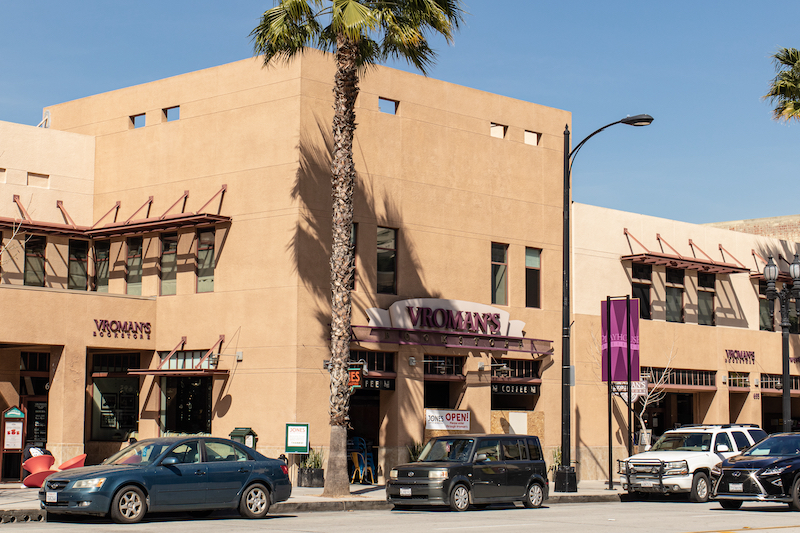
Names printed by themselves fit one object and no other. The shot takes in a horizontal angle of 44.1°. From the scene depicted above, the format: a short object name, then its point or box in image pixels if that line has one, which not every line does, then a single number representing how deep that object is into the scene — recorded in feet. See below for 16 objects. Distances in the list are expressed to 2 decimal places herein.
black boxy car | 68.95
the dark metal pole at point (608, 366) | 91.49
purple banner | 97.61
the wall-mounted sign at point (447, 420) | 95.14
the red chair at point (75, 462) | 71.26
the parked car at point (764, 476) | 69.21
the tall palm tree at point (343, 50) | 76.69
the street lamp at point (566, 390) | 85.45
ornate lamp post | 108.88
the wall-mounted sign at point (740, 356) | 126.93
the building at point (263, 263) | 88.28
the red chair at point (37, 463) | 76.64
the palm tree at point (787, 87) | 122.11
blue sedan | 54.70
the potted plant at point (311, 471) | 83.46
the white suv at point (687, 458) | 81.97
